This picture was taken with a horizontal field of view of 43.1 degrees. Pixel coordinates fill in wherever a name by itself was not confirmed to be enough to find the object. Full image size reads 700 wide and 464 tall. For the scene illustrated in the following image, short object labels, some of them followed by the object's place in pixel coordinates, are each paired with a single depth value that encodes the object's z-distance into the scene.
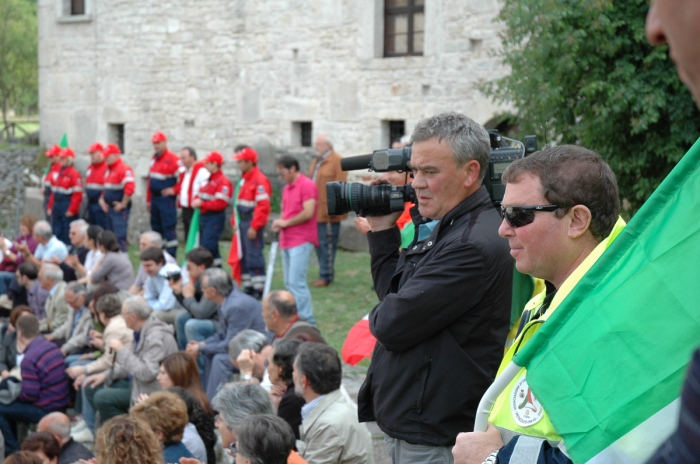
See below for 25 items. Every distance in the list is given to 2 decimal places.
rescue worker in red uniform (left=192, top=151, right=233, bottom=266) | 11.41
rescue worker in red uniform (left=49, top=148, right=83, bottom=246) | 13.91
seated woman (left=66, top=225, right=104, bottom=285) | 10.02
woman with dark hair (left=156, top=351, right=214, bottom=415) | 5.82
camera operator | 3.06
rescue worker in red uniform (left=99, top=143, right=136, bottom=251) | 13.12
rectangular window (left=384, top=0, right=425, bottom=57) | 13.42
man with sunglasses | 2.48
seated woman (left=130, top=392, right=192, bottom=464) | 4.81
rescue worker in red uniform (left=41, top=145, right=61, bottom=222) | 14.39
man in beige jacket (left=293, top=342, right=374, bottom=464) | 4.52
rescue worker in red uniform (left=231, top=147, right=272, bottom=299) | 10.33
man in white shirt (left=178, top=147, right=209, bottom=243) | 11.86
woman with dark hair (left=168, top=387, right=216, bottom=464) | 5.37
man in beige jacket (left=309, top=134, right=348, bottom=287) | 11.23
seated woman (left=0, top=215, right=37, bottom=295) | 10.38
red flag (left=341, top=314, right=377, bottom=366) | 5.05
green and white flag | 1.64
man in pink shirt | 9.73
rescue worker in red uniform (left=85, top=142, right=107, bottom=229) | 13.54
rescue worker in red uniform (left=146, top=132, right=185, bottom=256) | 12.88
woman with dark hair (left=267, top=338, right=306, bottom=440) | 5.01
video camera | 3.40
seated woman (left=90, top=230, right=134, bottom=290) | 9.37
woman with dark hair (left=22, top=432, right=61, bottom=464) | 5.43
